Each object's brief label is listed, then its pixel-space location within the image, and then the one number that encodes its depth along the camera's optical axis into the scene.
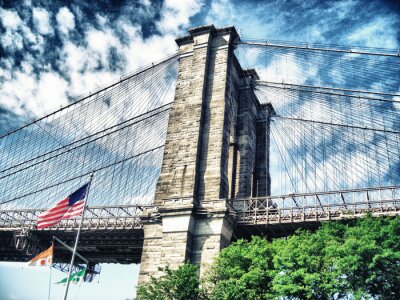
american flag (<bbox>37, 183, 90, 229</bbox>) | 23.64
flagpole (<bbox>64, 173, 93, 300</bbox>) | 21.98
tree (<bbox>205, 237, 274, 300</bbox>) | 23.03
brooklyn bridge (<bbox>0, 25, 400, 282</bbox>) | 28.33
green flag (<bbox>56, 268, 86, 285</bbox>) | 24.08
